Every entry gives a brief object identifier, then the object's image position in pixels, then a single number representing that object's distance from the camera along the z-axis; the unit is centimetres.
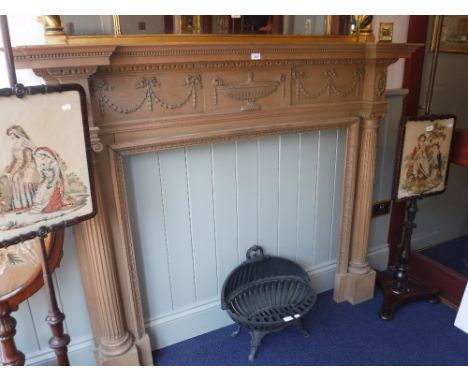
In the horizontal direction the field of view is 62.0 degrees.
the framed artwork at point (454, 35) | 221
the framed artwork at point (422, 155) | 186
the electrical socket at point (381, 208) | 236
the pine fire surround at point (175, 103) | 135
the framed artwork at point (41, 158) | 93
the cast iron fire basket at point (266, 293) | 184
